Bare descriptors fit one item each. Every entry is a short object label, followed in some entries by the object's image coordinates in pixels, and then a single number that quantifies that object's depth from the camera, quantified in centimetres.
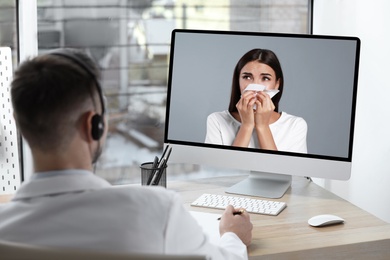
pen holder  313
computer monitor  312
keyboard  304
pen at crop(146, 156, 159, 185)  310
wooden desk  274
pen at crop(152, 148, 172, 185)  313
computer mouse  291
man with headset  212
